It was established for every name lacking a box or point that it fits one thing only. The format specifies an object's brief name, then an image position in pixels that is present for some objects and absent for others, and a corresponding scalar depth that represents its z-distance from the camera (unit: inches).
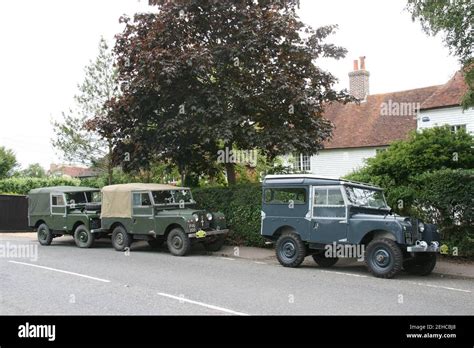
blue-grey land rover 410.3
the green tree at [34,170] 2468.0
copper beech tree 603.5
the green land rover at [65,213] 663.1
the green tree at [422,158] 600.1
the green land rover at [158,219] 560.6
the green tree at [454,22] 436.1
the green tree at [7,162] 1923.5
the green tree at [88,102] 968.3
